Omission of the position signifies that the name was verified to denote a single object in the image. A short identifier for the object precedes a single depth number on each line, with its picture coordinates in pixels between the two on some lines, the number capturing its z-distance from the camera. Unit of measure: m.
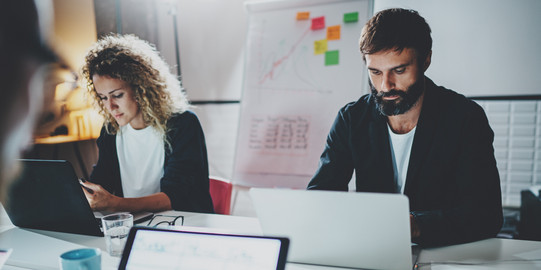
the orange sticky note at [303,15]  2.25
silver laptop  0.73
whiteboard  2.16
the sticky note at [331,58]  2.18
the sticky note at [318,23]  2.21
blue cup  0.70
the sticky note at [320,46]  2.21
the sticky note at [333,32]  2.18
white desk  0.87
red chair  1.63
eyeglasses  1.18
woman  1.54
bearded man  1.19
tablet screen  0.70
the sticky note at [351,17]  2.13
